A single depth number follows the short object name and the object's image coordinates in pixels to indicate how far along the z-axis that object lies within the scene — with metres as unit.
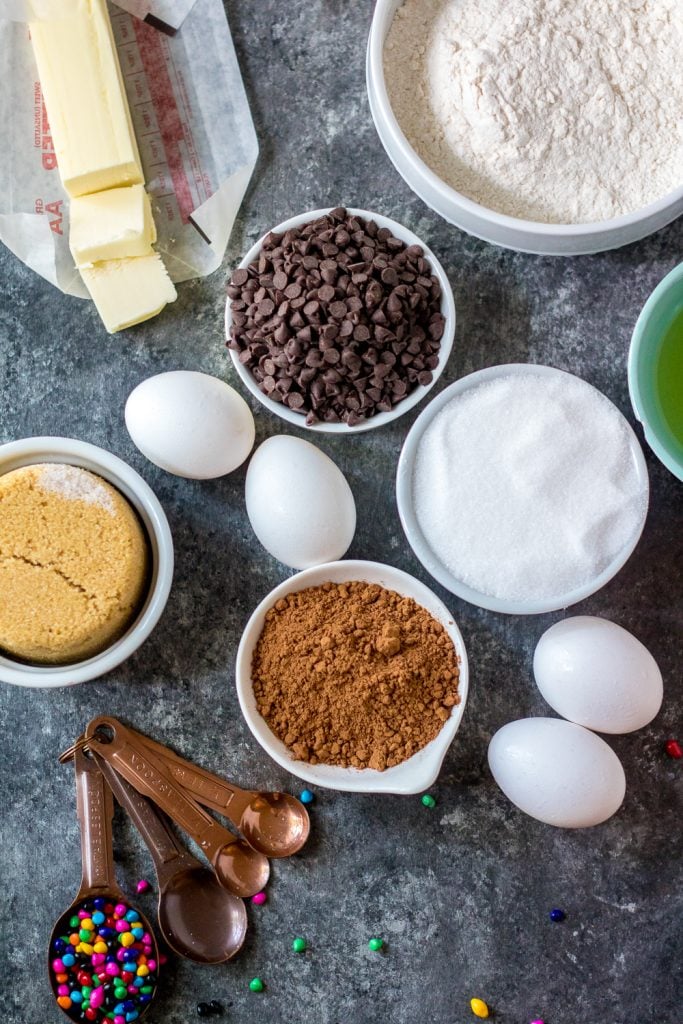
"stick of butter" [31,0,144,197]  0.67
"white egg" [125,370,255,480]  0.65
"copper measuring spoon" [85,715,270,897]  0.67
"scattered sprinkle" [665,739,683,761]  0.68
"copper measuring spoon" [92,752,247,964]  0.68
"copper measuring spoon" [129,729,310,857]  0.68
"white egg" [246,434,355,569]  0.65
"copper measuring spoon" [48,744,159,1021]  0.68
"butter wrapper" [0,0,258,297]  0.69
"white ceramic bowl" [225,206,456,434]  0.66
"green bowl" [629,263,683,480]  0.64
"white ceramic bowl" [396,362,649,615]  0.66
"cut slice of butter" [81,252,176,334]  0.68
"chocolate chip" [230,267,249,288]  0.66
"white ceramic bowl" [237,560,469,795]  0.65
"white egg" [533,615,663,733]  0.64
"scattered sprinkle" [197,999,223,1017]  0.68
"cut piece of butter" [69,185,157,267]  0.67
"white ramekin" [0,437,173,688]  0.64
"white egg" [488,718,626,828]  0.64
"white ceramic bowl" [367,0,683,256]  0.65
